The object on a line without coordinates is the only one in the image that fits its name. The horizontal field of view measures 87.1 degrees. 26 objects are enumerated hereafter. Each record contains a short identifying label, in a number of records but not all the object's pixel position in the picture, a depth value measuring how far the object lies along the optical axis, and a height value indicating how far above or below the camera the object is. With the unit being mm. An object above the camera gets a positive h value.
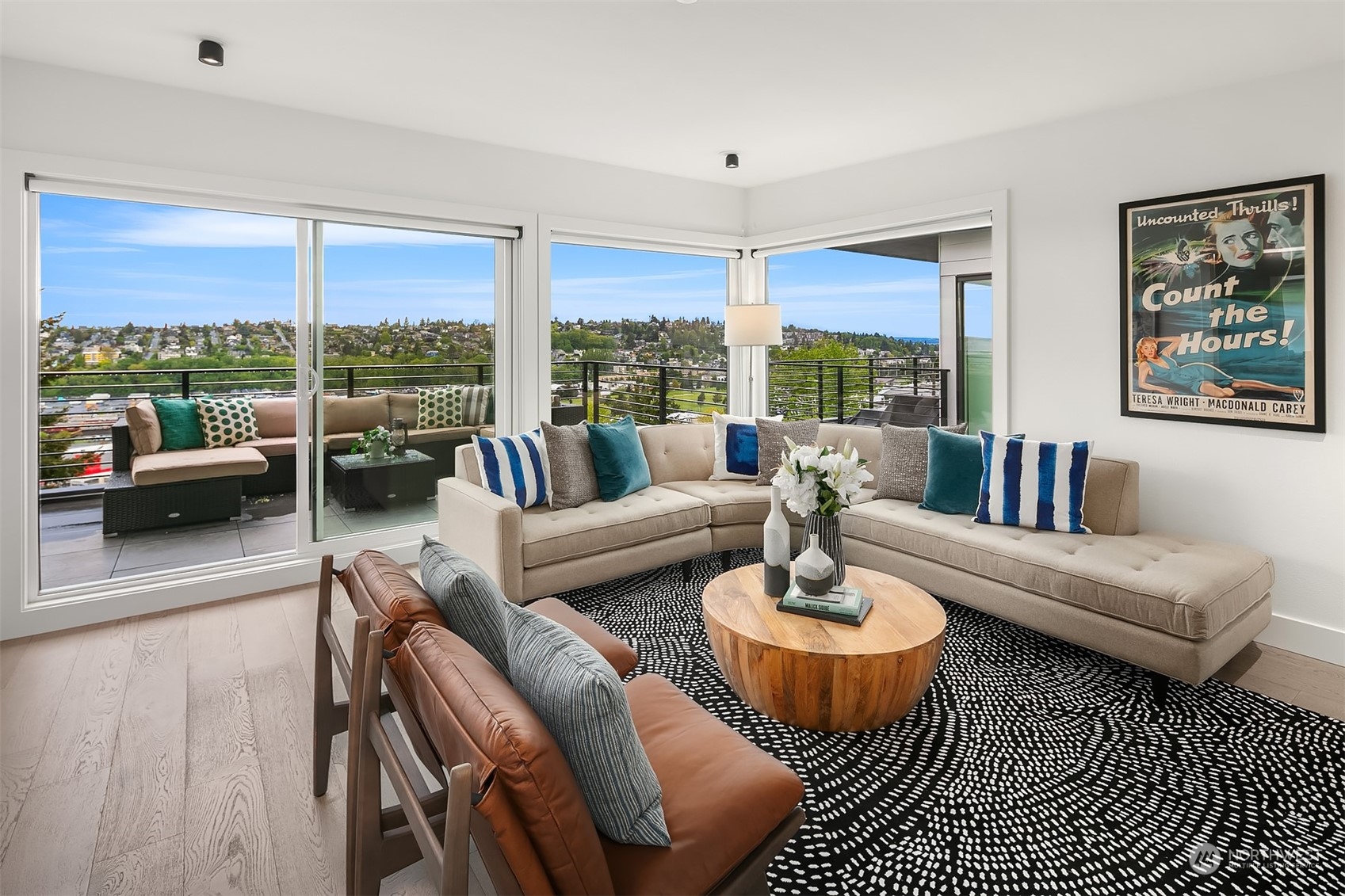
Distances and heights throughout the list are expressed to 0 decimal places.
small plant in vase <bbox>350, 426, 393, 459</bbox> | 4344 +1
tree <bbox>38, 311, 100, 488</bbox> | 4902 -74
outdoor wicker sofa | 4309 -178
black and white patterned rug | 1819 -1055
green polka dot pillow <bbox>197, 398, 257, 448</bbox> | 5500 +179
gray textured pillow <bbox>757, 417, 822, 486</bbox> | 4480 +27
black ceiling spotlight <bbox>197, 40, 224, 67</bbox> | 2953 +1650
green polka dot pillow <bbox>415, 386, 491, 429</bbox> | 4582 +245
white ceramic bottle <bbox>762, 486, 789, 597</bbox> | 2793 -437
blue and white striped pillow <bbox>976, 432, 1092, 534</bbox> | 3375 -206
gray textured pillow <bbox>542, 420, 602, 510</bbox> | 3914 -133
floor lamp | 5078 +852
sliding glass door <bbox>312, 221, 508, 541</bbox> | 4176 +497
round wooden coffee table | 2309 -732
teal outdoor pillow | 5289 +163
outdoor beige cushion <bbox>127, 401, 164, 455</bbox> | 5082 +118
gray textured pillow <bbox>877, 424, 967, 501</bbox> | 3994 -115
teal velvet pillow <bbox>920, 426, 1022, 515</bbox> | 3691 -170
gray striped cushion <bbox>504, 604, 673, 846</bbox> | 1173 -491
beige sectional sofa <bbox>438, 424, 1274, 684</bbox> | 2656 -514
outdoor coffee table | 4285 -226
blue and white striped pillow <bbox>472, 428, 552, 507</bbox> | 3773 -134
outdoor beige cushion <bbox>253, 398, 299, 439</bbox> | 5828 +226
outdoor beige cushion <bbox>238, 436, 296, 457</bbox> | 5703 -17
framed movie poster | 3131 +643
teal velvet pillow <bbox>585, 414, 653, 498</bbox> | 4094 -107
